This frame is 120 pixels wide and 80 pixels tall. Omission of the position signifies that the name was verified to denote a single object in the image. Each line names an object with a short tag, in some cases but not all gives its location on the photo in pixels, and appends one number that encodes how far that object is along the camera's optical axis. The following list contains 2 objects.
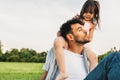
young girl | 1.80
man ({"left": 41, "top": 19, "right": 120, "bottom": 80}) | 1.88
